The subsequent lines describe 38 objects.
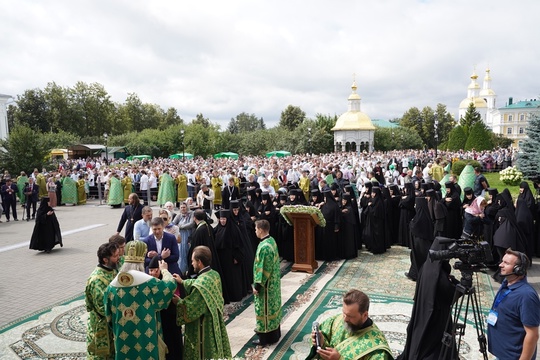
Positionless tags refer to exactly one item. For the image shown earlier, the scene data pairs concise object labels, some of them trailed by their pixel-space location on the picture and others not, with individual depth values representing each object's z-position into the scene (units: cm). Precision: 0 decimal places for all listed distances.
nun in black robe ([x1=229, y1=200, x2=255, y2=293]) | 738
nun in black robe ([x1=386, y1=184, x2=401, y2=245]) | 1098
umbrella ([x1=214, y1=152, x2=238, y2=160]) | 4915
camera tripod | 352
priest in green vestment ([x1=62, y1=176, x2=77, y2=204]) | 2028
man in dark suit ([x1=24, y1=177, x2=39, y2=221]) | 1653
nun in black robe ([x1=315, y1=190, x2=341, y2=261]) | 968
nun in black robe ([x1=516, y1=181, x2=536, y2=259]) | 854
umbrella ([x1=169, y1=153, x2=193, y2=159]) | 4769
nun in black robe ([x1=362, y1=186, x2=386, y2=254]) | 1031
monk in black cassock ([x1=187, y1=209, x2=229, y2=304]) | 654
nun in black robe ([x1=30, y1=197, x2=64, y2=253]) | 1073
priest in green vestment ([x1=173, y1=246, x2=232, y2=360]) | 396
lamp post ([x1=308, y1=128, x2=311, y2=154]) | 5261
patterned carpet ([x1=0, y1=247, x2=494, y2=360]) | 556
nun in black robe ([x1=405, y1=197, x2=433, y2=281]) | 740
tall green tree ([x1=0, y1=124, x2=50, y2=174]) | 2416
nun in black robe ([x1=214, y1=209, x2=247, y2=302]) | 690
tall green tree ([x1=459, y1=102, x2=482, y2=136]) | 5506
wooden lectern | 864
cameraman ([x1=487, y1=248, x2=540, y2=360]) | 341
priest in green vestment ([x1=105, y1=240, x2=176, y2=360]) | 363
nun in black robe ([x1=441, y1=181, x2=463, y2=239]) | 953
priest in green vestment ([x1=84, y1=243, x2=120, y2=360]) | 399
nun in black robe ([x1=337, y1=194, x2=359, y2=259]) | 991
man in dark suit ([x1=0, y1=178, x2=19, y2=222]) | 1639
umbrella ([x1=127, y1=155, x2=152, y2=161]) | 4722
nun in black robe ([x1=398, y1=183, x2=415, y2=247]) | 1008
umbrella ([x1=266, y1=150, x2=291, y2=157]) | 4534
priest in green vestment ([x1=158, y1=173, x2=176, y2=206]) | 1852
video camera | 366
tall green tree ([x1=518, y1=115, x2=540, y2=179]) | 2097
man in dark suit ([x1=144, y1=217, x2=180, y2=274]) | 595
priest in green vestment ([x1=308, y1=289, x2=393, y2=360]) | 265
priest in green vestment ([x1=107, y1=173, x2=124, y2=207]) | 1886
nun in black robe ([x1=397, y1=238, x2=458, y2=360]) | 387
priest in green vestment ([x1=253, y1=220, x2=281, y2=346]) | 549
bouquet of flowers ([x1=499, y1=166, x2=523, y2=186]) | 2130
